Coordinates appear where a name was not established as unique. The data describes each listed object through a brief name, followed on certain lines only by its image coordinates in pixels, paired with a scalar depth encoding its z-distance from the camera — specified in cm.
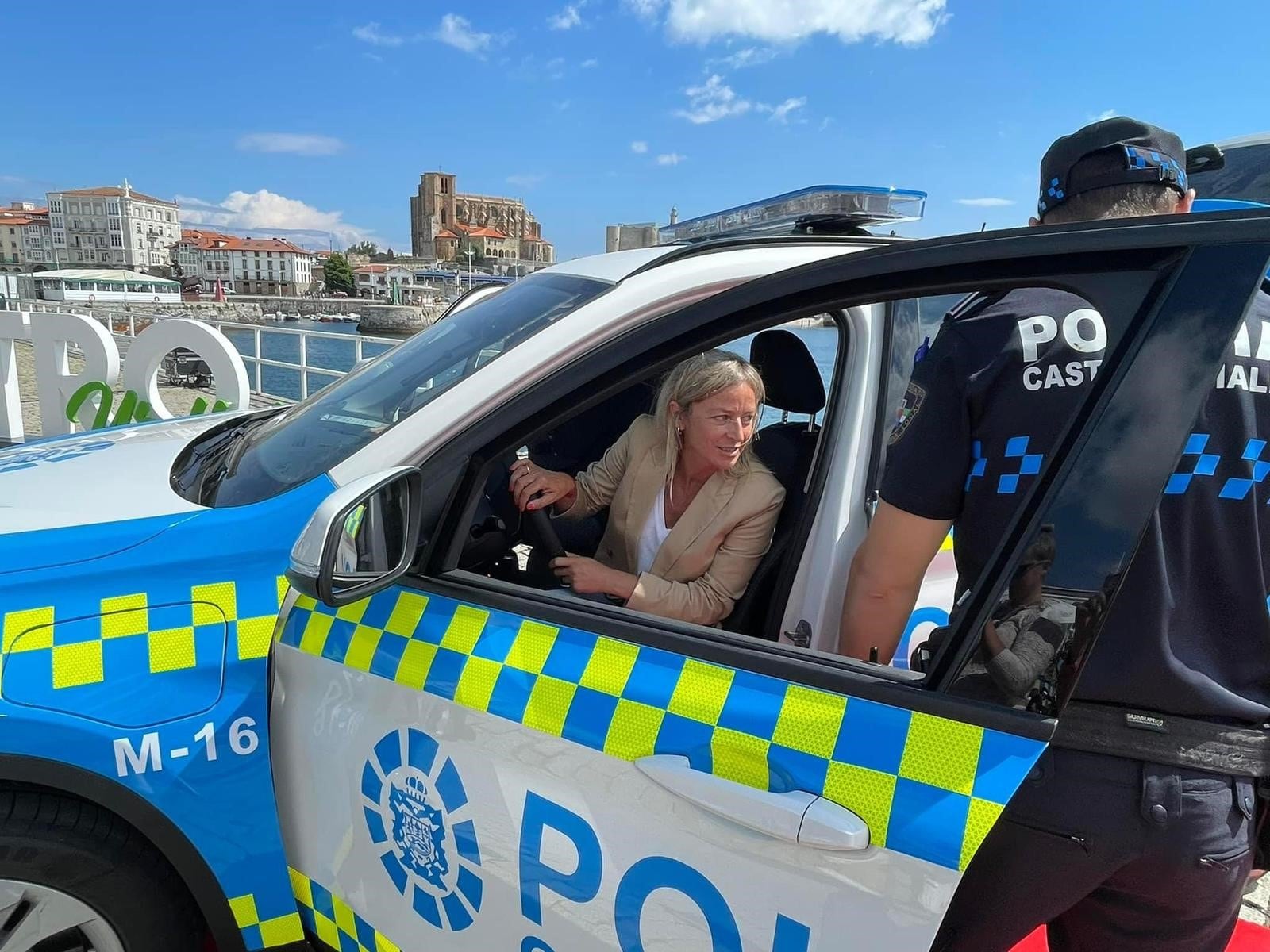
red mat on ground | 176
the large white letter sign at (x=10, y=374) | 736
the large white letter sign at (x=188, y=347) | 665
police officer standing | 97
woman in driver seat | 175
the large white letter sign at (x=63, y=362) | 711
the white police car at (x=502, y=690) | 94
